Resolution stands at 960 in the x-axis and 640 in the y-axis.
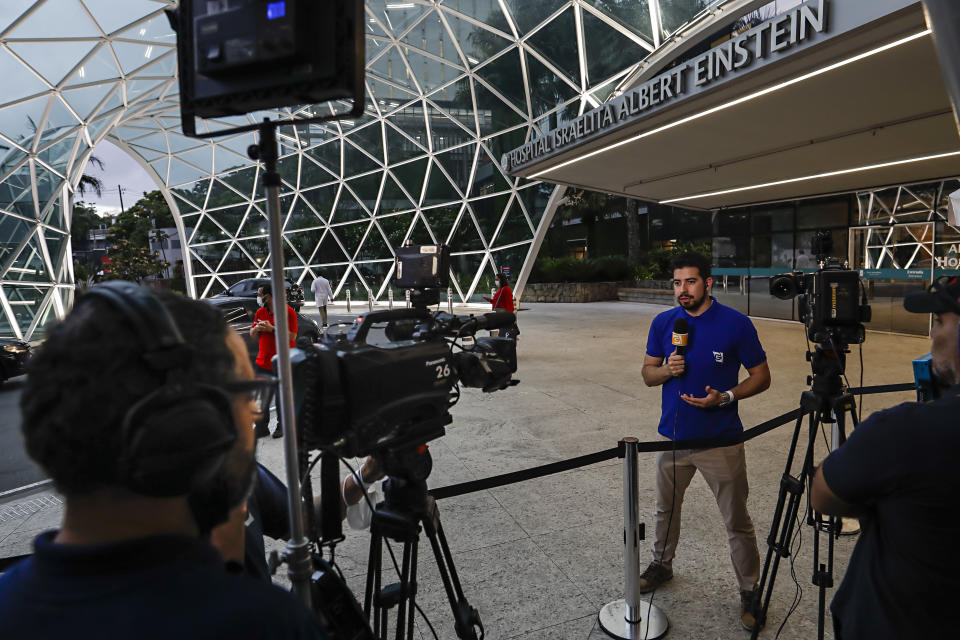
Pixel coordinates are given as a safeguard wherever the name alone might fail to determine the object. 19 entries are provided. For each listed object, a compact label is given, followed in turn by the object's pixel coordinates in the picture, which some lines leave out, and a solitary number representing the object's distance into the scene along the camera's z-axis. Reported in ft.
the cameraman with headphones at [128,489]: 2.17
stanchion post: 8.71
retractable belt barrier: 7.98
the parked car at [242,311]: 33.43
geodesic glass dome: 46.55
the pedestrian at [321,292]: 56.44
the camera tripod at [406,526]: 5.43
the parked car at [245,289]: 58.27
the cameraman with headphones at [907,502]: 4.30
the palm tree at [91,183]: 120.16
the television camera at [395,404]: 4.22
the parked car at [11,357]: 30.32
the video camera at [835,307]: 9.65
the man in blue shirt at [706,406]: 9.53
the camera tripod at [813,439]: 8.47
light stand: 3.91
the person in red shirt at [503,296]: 33.35
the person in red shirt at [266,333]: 19.34
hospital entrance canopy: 17.88
